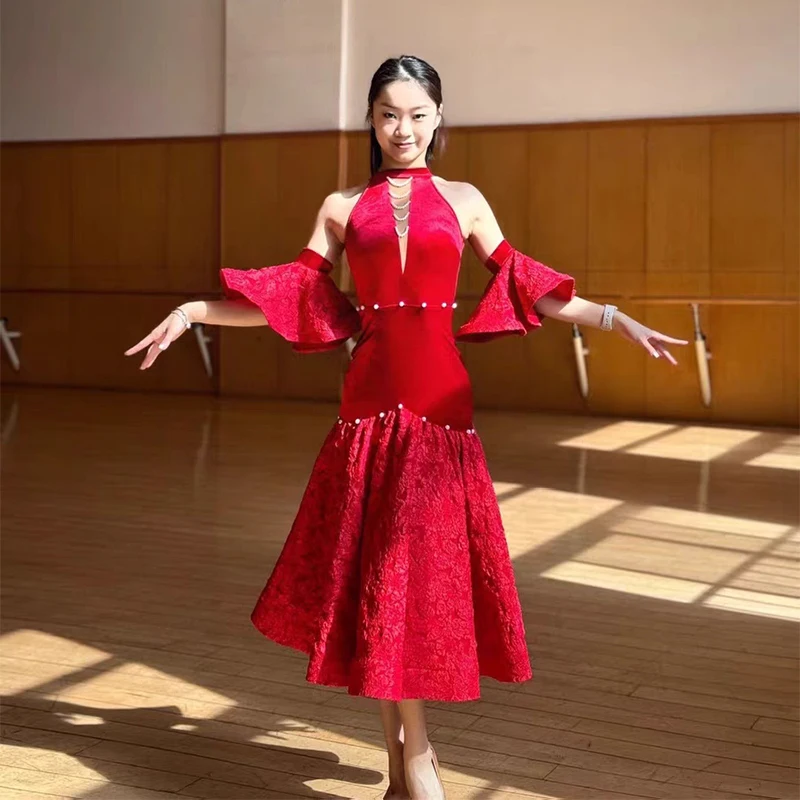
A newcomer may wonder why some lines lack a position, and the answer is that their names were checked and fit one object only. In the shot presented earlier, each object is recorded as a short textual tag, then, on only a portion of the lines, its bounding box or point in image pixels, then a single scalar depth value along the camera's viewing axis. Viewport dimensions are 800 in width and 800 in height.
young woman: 2.46
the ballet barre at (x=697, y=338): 9.85
